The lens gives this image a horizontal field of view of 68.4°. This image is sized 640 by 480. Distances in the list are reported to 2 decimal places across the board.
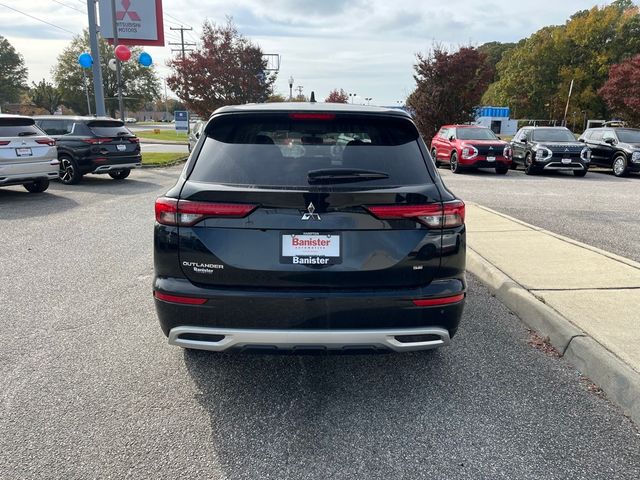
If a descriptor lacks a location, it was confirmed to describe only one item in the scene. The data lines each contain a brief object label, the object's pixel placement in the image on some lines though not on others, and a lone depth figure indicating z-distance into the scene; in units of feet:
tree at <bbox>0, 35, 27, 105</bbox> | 286.87
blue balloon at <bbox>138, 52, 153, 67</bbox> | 73.31
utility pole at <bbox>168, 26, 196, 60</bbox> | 182.85
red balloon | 64.59
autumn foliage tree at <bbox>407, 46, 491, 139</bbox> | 84.12
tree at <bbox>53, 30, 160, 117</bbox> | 250.16
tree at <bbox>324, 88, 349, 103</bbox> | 172.65
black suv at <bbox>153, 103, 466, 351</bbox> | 8.59
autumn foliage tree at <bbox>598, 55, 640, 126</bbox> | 89.30
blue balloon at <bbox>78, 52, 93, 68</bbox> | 67.67
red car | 53.93
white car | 32.17
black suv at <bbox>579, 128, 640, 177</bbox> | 52.70
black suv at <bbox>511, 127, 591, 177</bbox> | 52.44
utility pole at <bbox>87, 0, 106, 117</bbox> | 65.44
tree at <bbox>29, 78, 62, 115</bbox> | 276.00
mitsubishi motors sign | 94.89
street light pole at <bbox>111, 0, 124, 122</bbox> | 63.57
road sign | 117.80
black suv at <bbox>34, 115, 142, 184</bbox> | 40.86
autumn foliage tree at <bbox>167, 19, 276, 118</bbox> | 100.22
